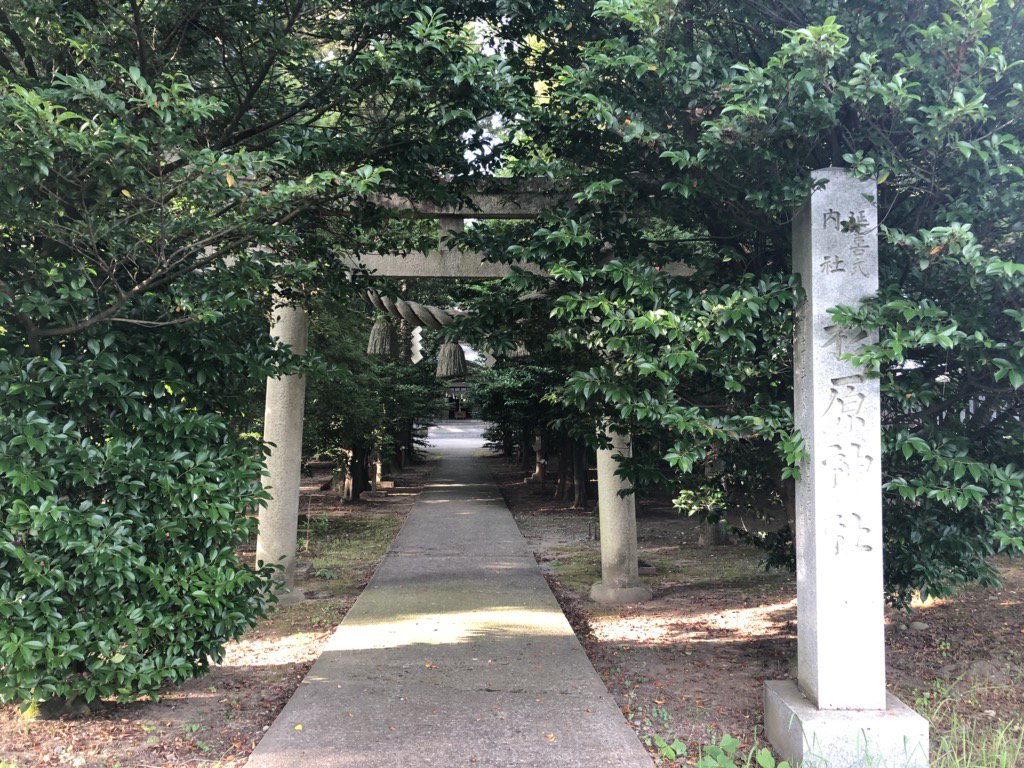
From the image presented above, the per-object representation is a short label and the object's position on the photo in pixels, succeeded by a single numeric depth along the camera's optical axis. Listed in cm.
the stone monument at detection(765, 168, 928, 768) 387
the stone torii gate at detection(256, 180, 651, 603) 773
